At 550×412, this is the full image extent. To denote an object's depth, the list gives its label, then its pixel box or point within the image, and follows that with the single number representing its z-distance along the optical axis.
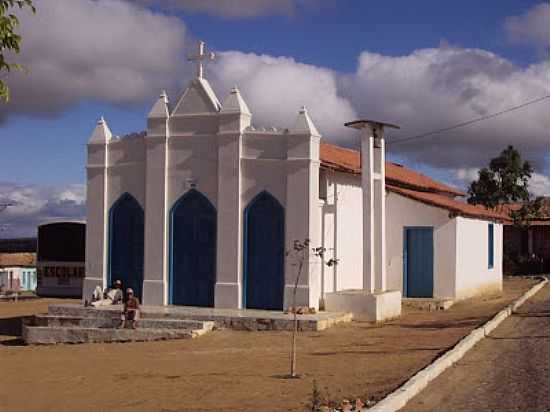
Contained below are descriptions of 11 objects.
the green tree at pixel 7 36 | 6.91
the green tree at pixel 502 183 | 45.56
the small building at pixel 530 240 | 44.81
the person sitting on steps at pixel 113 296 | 20.24
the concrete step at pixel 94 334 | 17.44
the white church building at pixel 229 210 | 18.72
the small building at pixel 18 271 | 39.31
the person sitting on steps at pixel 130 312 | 18.18
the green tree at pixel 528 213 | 43.20
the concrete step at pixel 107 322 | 17.77
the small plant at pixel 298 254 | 18.34
